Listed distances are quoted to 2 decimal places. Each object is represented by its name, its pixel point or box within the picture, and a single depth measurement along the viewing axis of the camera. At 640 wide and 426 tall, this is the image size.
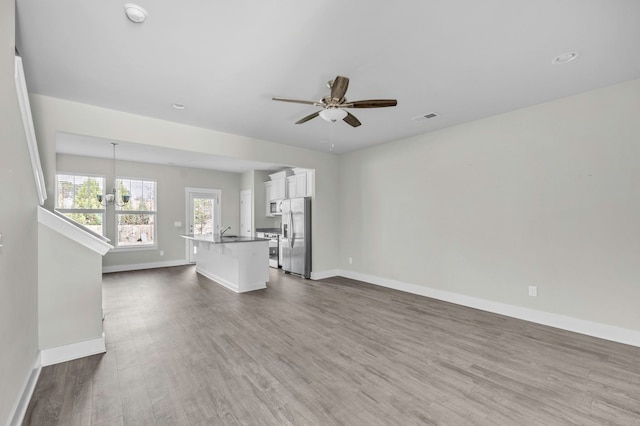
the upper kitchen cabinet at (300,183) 6.47
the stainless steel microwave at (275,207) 7.73
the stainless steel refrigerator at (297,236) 6.14
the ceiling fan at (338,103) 2.54
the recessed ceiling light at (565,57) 2.54
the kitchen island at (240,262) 5.06
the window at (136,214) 6.97
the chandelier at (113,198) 6.23
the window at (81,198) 6.24
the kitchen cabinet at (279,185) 7.40
